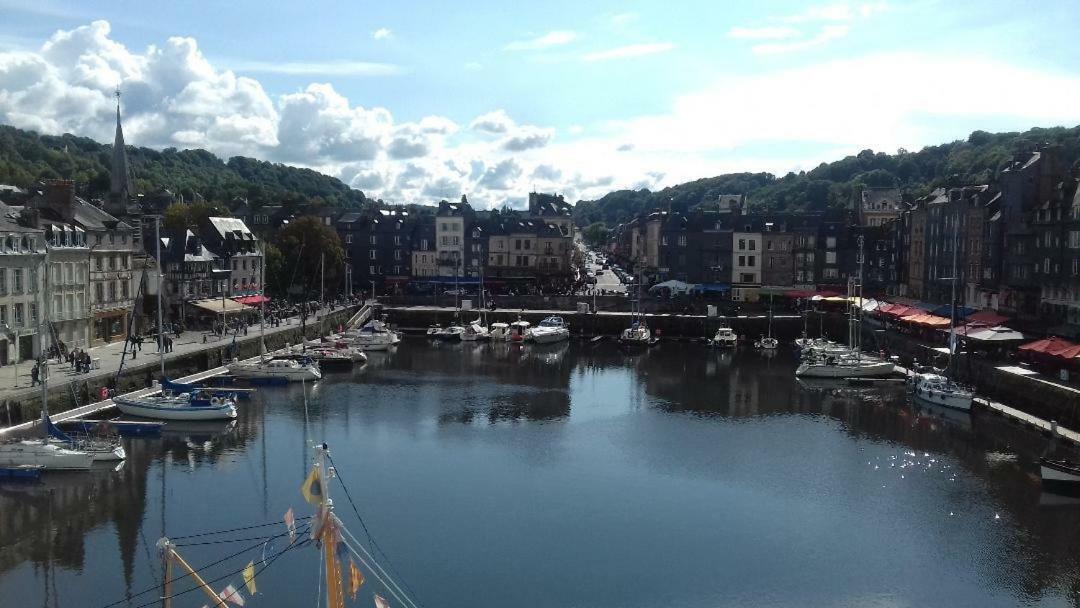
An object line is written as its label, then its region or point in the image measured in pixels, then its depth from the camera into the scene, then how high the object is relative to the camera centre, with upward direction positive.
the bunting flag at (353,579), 16.88 -5.73
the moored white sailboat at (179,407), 44.81 -7.24
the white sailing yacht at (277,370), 57.40 -7.07
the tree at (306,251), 88.81 -0.04
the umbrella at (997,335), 55.38 -4.62
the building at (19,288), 48.16 -1.94
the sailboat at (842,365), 63.03 -7.22
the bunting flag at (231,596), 18.90 -6.75
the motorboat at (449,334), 82.31 -6.92
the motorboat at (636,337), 79.75 -6.92
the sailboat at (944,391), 50.78 -7.23
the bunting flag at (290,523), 19.73 -5.53
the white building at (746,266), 98.00 -1.31
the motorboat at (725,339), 78.81 -6.91
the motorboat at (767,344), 78.06 -7.27
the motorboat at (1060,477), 35.06 -7.98
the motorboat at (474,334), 81.75 -6.88
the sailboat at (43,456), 35.16 -7.46
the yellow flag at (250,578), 18.98 -6.42
